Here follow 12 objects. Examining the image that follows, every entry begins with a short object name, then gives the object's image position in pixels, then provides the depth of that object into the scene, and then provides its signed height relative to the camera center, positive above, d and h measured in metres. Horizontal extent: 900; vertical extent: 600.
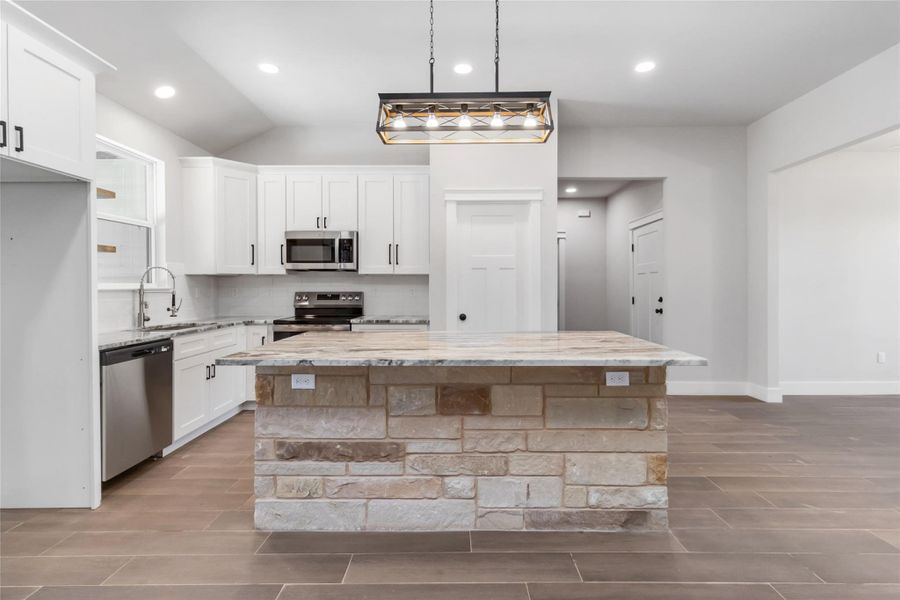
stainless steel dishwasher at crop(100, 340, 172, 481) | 2.85 -0.59
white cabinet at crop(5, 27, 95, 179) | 2.26 +0.92
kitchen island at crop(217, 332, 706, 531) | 2.39 -0.68
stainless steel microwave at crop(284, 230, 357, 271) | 5.00 +0.50
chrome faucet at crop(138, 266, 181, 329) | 4.05 -0.05
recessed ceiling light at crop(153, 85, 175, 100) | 4.05 +1.66
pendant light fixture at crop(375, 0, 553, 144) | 2.39 +0.88
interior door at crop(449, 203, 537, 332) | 4.80 +0.30
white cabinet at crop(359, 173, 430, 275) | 5.10 +0.76
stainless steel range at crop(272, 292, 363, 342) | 5.38 -0.03
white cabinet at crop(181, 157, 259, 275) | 4.84 +0.83
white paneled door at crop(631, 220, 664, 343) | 5.93 +0.23
